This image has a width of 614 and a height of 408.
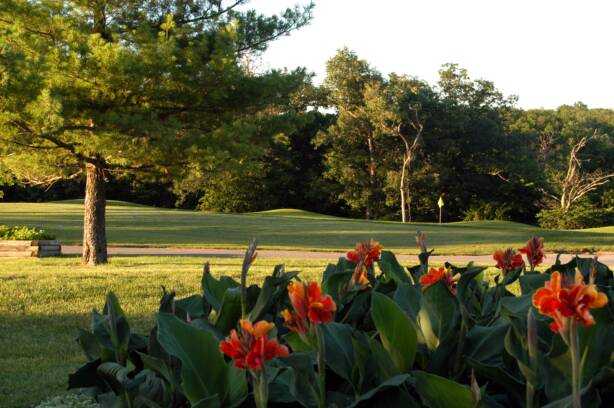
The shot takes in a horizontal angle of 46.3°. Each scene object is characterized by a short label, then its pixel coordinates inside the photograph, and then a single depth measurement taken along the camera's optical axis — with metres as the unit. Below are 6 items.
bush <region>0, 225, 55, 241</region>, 14.87
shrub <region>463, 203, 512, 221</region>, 39.19
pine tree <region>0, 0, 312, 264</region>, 10.16
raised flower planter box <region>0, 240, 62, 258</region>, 14.12
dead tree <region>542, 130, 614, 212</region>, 37.50
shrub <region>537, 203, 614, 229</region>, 35.06
